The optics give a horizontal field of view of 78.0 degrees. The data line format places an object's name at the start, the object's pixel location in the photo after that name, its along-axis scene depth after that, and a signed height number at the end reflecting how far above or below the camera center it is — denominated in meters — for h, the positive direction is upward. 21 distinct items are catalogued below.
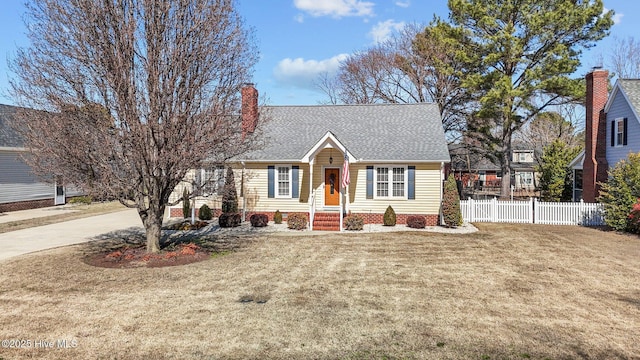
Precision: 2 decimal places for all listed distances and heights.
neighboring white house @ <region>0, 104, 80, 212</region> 23.50 +0.08
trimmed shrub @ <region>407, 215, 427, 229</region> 18.44 -1.91
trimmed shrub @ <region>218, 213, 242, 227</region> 18.92 -1.88
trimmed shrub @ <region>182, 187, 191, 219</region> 21.27 -1.54
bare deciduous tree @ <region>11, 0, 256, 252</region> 10.31 +2.31
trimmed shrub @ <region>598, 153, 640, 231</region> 16.78 -0.51
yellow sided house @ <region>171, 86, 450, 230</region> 19.16 +0.36
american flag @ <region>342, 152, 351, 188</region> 17.81 +0.36
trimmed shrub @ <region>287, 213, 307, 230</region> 18.20 -1.90
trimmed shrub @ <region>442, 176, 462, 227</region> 18.20 -1.10
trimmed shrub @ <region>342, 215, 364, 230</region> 18.00 -1.91
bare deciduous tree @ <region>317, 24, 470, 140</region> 32.91 +9.62
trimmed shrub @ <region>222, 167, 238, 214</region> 19.17 -1.16
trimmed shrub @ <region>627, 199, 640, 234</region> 16.12 -1.57
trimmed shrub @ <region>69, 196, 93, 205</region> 29.54 -1.48
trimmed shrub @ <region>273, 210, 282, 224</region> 19.74 -1.85
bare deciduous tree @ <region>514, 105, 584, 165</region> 40.78 +5.35
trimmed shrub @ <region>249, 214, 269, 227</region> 18.80 -1.87
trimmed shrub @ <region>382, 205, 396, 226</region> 18.86 -1.76
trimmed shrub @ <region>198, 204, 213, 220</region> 20.31 -1.66
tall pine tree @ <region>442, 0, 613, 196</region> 25.80 +9.24
